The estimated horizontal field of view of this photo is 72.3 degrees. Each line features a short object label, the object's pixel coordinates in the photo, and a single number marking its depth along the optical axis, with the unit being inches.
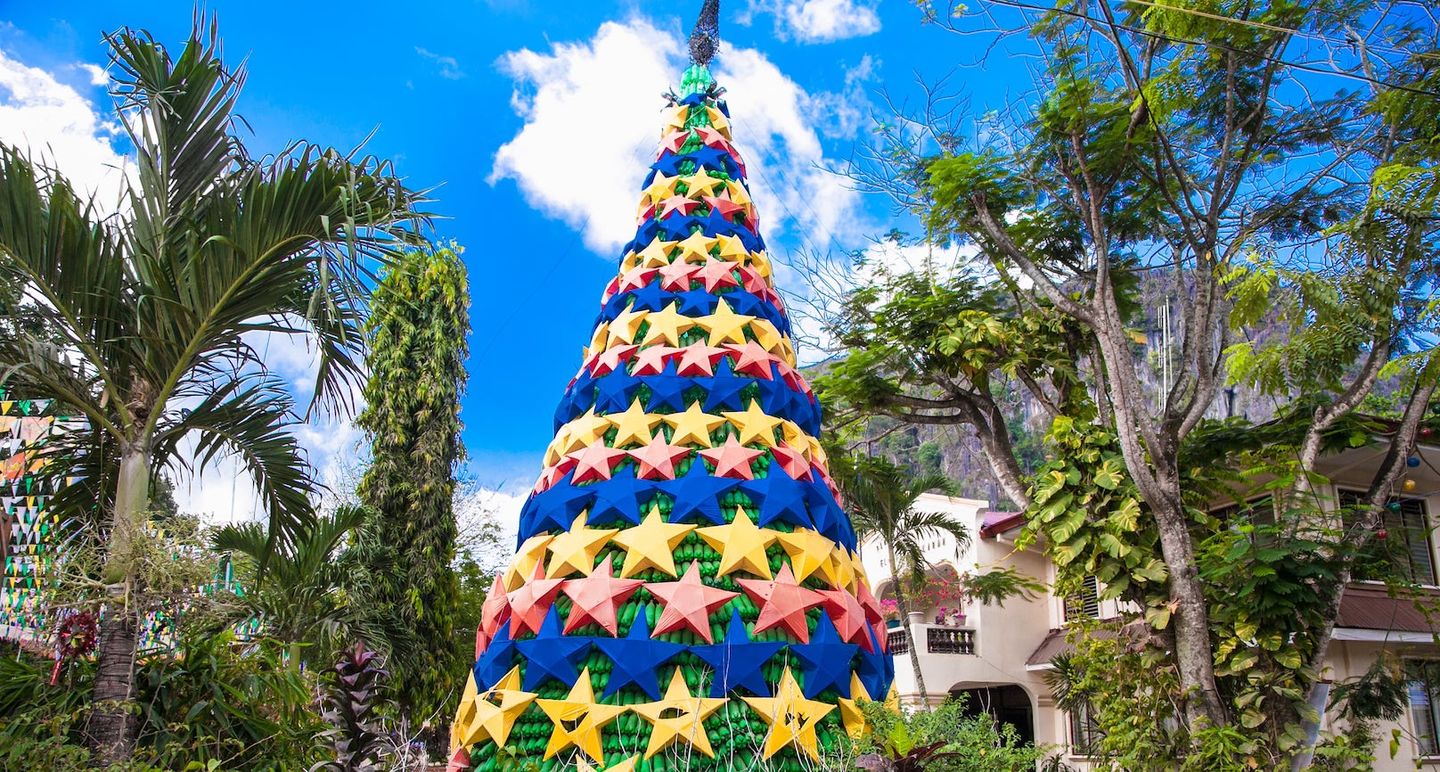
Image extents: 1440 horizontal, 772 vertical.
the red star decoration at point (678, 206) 299.2
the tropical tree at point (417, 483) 569.6
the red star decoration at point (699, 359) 252.7
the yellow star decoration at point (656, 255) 287.6
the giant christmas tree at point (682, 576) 199.9
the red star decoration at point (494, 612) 229.6
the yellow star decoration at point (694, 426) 239.1
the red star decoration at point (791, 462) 240.8
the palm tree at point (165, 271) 217.3
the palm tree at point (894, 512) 677.9
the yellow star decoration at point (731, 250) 287.3
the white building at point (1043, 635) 545.6
